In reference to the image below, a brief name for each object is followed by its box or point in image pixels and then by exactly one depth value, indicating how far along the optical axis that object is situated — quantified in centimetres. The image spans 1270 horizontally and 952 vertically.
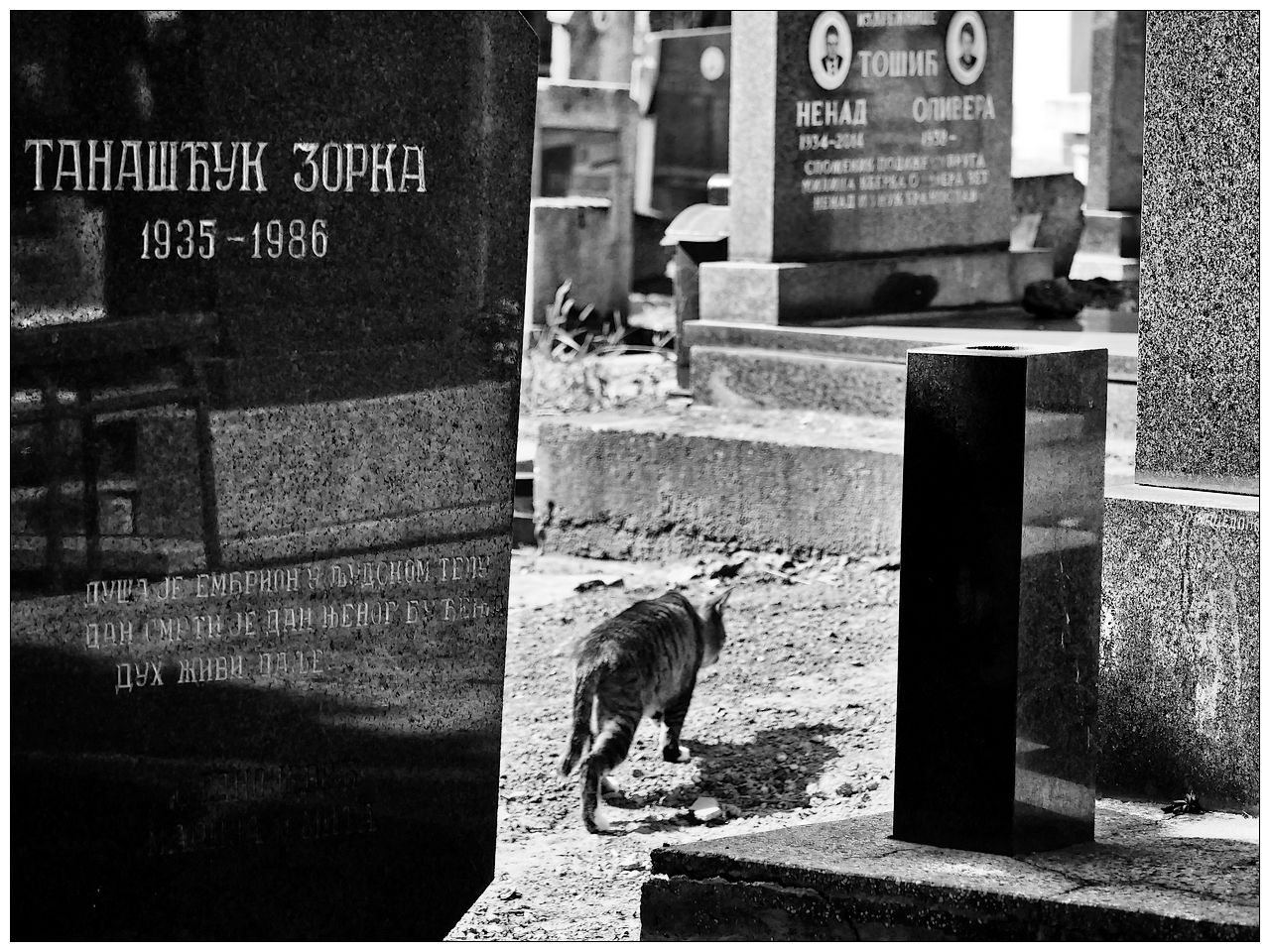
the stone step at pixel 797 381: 729
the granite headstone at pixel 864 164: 778
